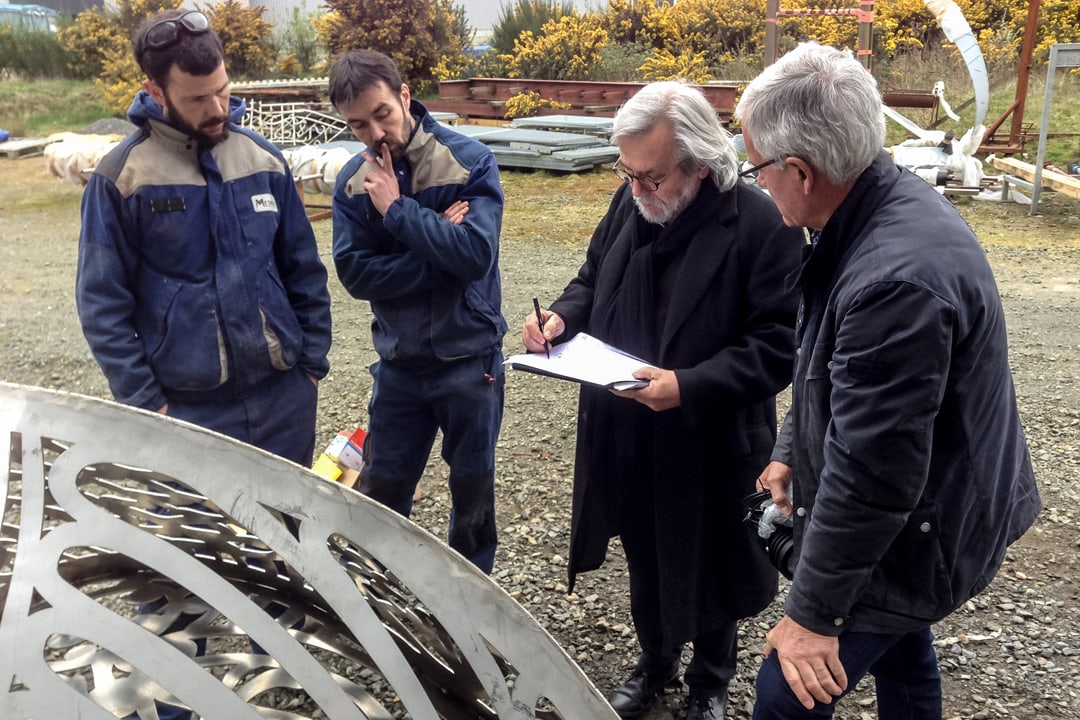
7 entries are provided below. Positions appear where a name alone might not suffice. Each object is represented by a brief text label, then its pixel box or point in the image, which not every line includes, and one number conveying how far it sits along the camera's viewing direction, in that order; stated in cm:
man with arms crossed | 245
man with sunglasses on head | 219
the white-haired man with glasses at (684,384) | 209
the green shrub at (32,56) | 2055
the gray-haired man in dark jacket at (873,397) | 138
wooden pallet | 1381
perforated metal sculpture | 103
